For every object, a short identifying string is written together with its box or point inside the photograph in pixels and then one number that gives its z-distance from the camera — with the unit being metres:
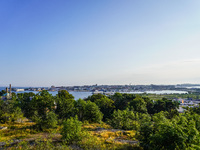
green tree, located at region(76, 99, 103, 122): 24.42
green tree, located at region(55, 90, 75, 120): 24.97
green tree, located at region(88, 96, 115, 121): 39.29
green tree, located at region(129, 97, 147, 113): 37.73
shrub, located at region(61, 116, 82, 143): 10.87
